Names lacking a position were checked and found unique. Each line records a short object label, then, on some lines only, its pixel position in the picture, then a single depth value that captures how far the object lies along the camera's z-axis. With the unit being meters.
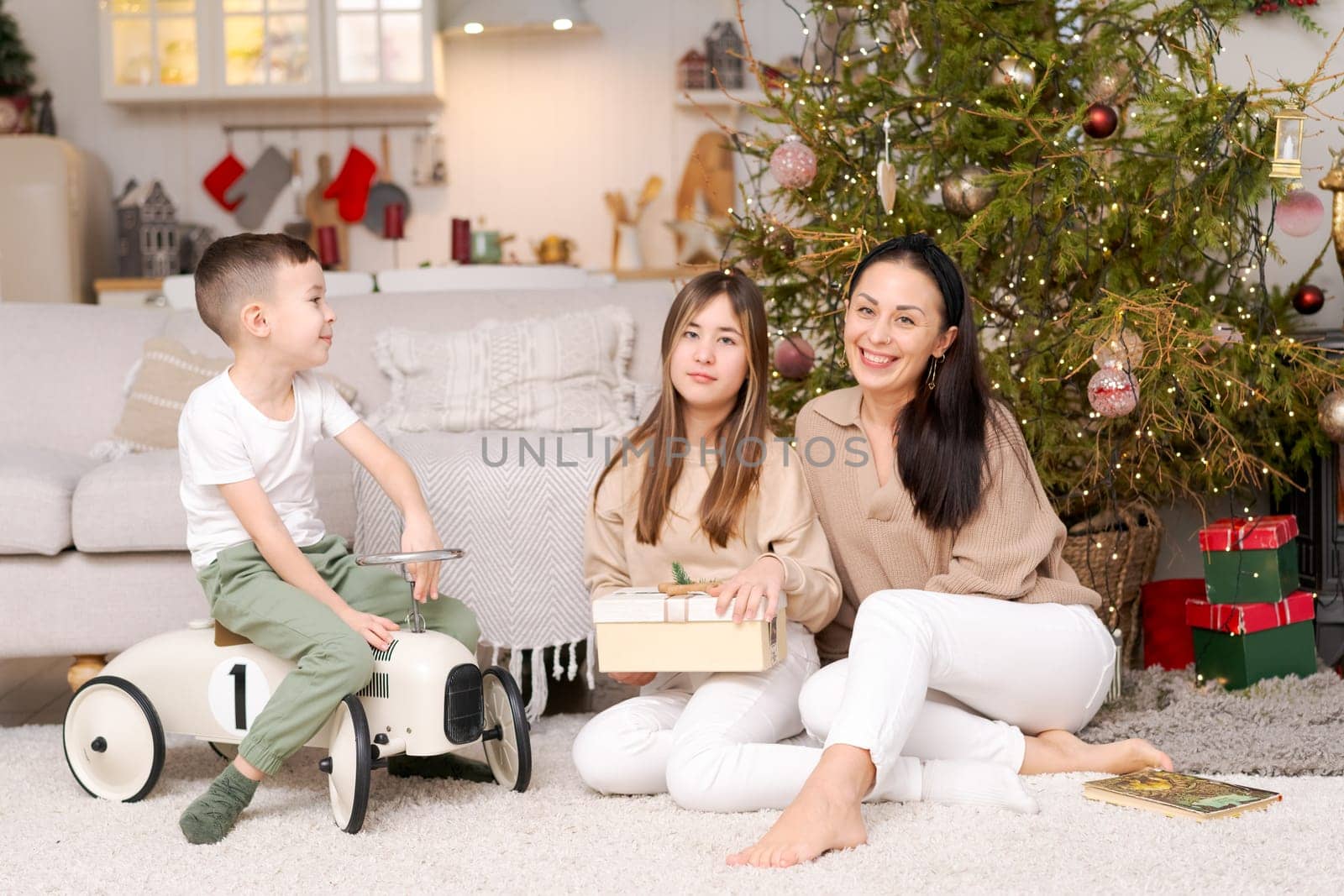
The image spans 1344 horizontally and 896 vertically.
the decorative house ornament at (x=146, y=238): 4.65
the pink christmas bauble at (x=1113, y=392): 1.85
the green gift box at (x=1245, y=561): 2.05
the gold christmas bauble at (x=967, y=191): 2.05
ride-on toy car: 1.54
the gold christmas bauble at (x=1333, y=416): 2.00
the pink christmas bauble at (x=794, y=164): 2.06
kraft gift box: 1.58
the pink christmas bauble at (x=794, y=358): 2.25
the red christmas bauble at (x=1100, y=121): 1.97
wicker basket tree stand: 2.18
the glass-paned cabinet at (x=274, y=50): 4.53
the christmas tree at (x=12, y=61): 4.61
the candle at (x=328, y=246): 4.77
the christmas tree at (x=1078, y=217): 1.97
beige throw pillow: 2.50
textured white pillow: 2.56
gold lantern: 1.93
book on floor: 1.49
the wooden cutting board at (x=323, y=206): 4.90
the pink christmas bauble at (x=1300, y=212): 2.04
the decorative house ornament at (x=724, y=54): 4.67
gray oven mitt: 4.87
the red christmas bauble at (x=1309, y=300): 2.22
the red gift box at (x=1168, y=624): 2.26
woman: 1.58
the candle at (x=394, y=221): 4.76
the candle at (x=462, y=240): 4.53
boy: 1.54
